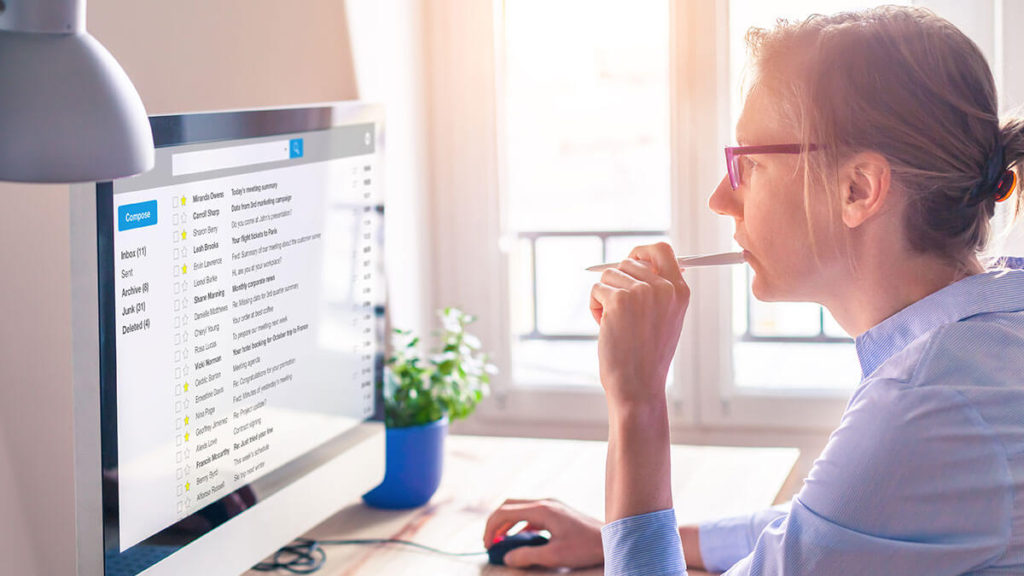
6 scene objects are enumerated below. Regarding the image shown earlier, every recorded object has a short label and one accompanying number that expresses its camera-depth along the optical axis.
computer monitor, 0.96
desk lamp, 0.65
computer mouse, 1.37
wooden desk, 1.40
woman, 0.86
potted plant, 1.58
